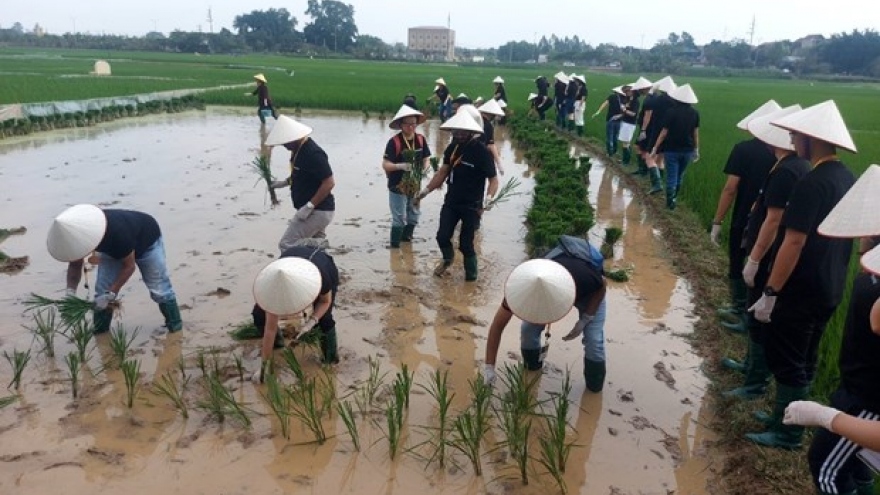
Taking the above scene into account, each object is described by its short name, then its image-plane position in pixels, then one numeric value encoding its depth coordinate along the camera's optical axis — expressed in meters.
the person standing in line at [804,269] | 2.89
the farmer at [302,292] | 3.29
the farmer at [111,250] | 3.70
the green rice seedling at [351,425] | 3.11
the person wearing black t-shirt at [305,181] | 4.87
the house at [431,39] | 121.88
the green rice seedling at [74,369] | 3.57
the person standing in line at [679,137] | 7.55
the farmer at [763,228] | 3.36
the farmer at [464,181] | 5.30
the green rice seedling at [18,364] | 3.63
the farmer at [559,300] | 3.00
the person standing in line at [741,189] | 4.39
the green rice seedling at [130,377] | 3.53
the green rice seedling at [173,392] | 3.45
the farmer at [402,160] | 6.23
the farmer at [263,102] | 15.02
